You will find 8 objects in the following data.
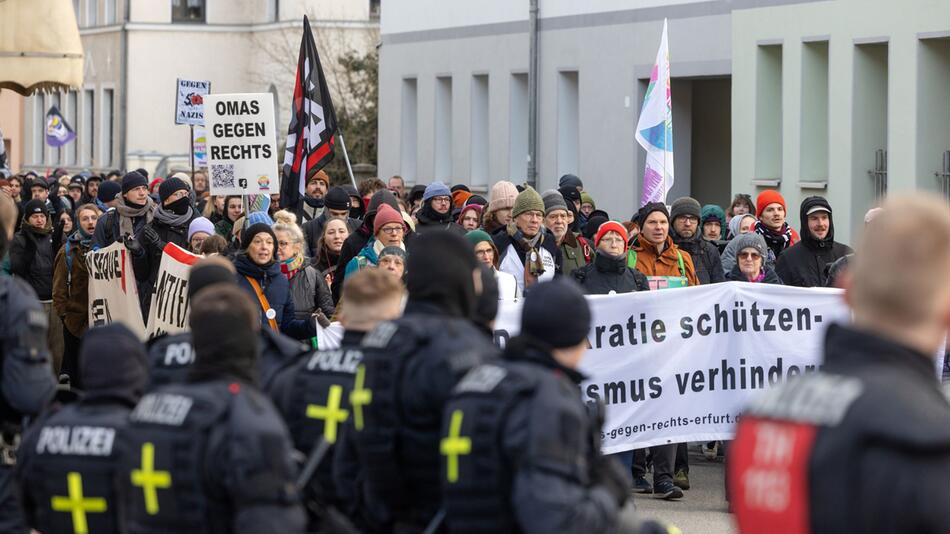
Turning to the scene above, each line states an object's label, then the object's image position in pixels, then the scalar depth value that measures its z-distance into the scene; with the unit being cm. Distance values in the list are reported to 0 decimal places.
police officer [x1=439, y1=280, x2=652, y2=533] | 766
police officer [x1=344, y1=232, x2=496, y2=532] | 889
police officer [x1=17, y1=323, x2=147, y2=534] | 874
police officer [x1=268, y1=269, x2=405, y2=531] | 947
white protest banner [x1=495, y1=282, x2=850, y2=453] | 1761
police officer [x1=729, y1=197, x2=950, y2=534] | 522
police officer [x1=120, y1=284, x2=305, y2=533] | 783
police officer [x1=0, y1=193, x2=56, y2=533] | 1066
